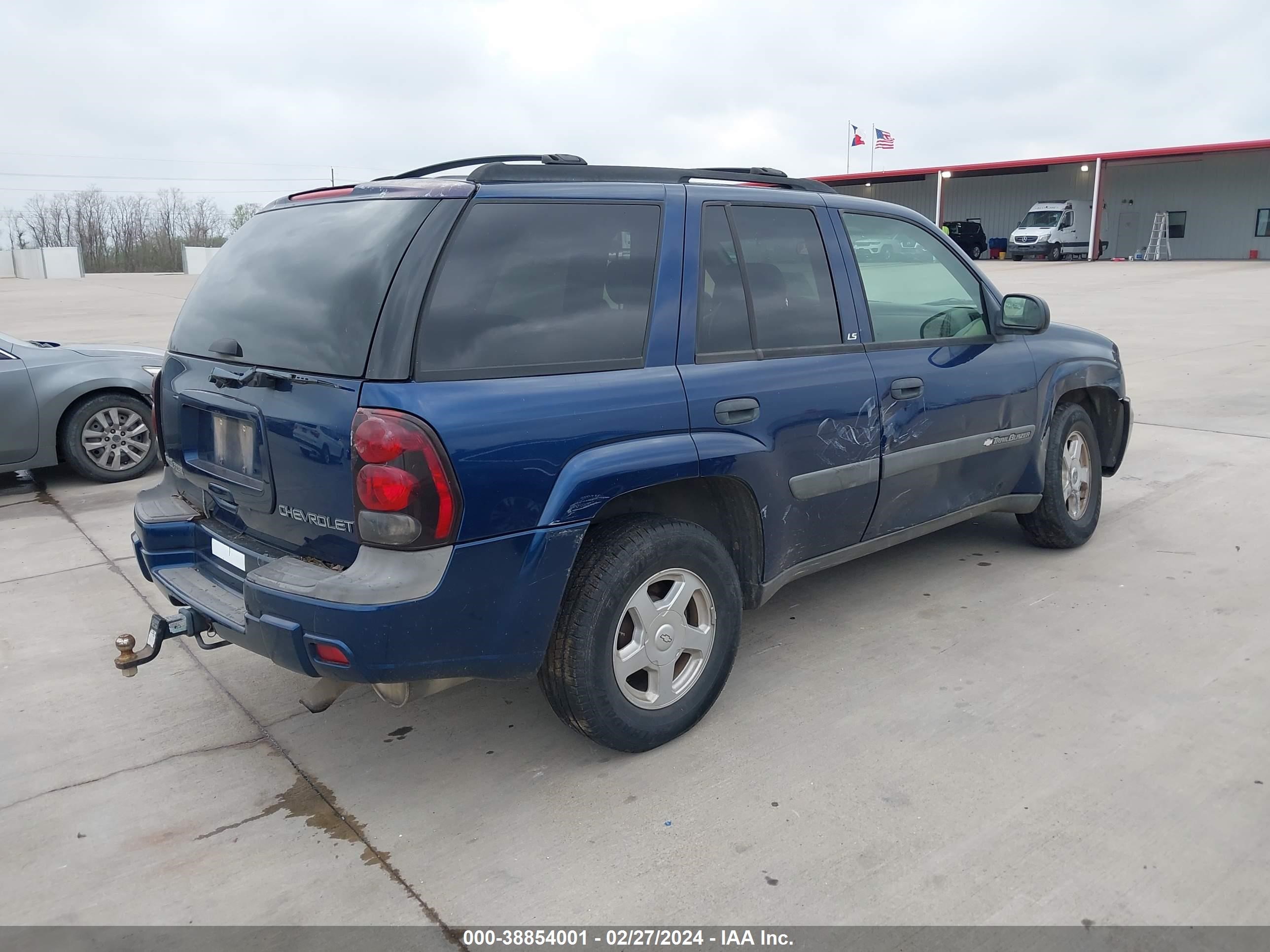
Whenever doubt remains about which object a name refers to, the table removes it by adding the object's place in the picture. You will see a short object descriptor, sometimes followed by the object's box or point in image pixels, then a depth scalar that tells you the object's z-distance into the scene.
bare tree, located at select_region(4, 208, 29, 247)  72.44
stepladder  39.34
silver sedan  6.79
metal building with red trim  38.59
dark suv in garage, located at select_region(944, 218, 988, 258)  40.38
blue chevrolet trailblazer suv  2.75
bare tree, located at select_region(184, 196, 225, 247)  78.19
